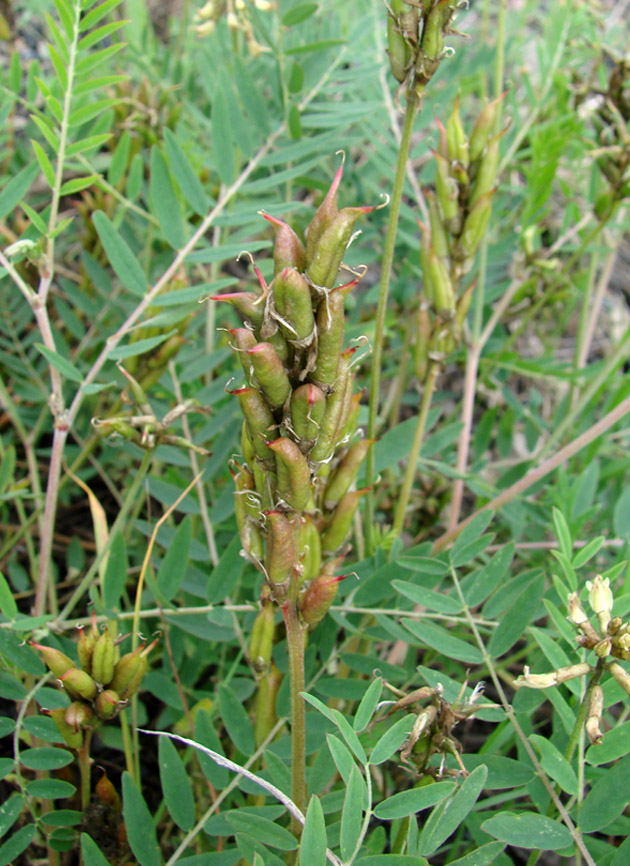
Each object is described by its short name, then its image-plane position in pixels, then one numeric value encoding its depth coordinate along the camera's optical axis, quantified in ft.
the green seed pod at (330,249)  0.45
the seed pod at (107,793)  0.62
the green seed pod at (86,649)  0.56
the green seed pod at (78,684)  0.55
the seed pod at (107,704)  0.56
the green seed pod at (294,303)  0.44
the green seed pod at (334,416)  0.47
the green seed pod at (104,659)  0.56
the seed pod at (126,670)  0.57
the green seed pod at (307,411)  0.45
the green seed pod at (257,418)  0.46
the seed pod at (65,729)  0.56
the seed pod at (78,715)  0.56
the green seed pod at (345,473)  0.60
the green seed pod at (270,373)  0.44
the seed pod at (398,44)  0.55
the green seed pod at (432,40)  0.54
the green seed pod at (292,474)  0.45
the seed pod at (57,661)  0.55
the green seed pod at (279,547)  0.47
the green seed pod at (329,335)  0.45
